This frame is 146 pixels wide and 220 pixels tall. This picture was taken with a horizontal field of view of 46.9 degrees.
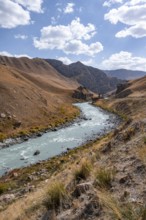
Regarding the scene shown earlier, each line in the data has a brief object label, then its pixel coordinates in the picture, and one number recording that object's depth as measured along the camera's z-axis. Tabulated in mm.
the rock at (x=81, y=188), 6228
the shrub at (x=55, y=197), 5989
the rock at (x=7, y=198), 10702
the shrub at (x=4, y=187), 13894
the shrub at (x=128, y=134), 11329
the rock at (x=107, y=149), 11097
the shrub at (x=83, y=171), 7361
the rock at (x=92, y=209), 5202
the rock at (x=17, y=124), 33560
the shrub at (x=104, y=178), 6219
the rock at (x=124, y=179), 6270
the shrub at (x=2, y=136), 28452
